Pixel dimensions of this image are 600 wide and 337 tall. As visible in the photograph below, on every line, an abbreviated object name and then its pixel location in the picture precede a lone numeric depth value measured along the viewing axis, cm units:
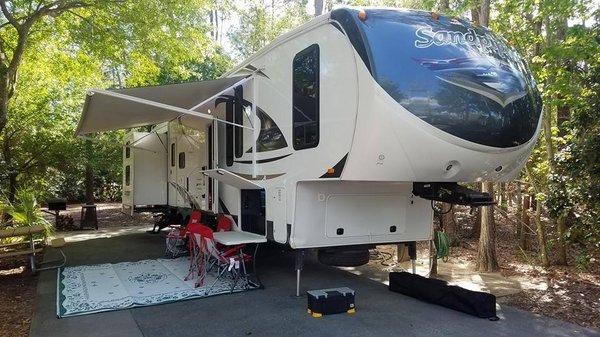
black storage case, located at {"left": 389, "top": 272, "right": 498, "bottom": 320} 502
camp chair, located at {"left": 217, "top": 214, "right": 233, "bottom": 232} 734
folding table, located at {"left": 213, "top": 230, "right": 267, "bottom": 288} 604
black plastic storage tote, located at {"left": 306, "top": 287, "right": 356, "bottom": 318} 511
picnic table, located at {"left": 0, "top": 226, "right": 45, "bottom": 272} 727
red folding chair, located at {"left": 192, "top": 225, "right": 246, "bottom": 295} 614
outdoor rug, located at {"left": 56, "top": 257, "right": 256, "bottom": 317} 559
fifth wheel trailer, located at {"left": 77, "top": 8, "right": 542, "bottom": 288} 450
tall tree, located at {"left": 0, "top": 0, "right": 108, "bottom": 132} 813
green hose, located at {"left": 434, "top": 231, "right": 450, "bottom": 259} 675
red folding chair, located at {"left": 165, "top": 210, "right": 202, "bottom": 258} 852
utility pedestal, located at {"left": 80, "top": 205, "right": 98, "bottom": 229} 1368
